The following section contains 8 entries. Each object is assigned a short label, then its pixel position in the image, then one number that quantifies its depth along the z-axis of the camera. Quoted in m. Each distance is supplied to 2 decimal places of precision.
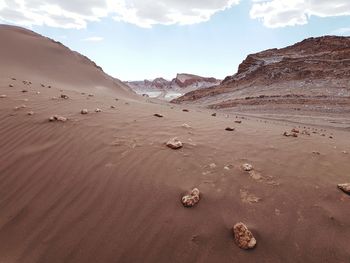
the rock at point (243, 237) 2.34
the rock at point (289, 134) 4.94
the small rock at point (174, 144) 3.78
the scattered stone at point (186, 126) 4.86
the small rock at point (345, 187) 3.01
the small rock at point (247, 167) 3.35
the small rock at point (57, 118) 4.69
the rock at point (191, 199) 2.74
